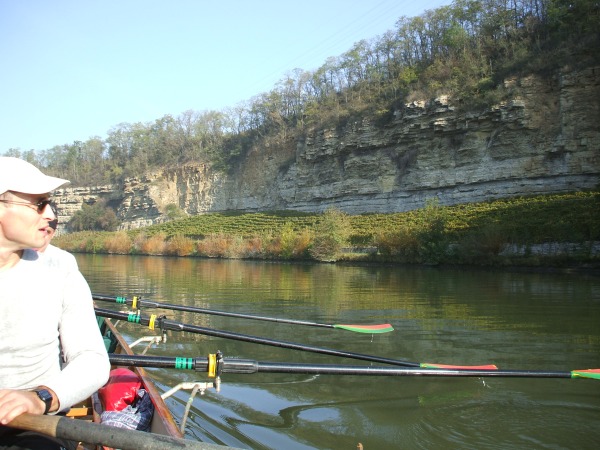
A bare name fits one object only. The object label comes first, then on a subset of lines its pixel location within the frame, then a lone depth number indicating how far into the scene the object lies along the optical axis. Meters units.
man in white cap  1.93
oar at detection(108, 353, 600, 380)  3.30
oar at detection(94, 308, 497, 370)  5.02
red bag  3.87
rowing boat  2.97
